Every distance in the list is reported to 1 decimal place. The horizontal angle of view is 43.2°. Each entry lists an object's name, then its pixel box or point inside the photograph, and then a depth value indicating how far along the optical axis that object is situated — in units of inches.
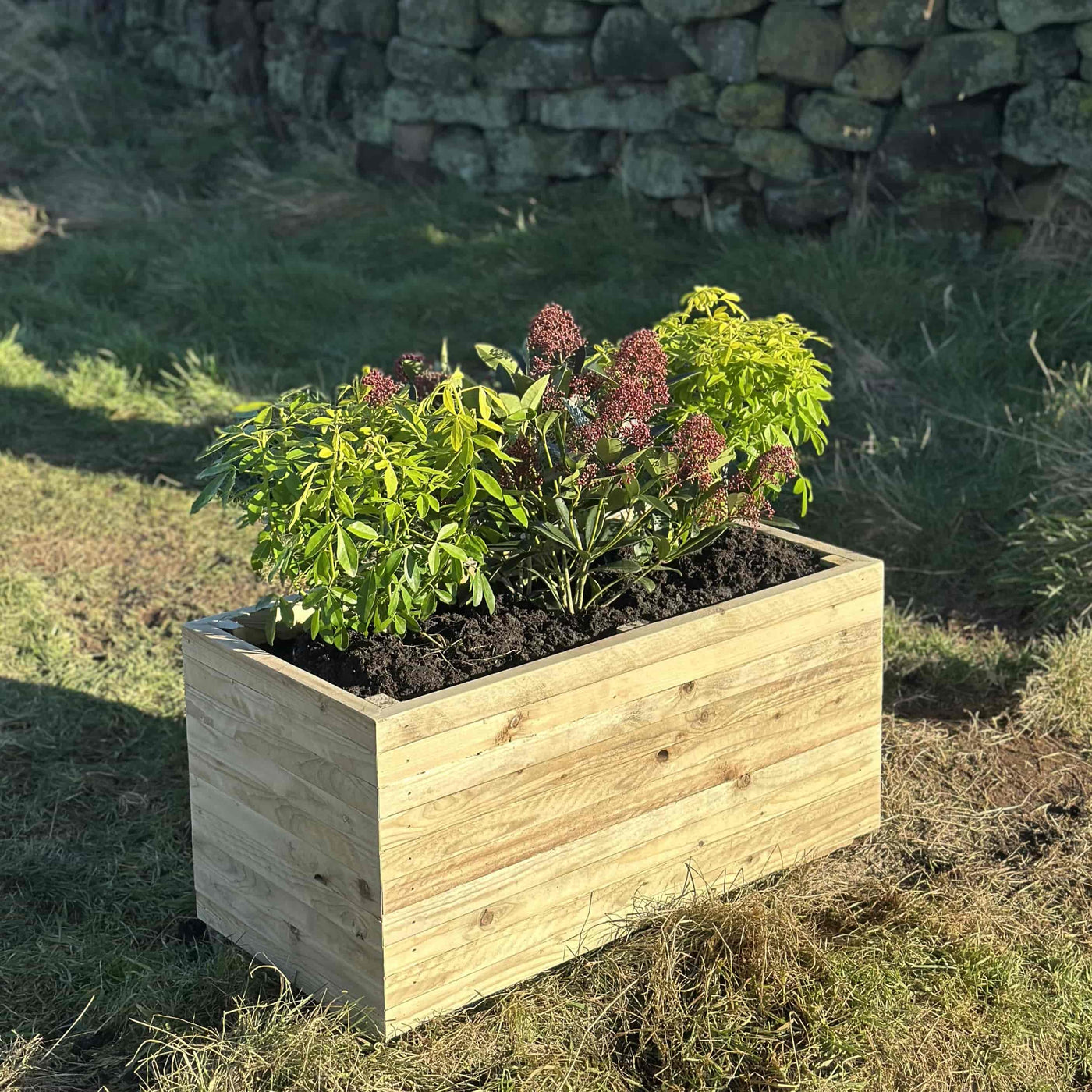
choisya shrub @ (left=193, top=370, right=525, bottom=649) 87.7
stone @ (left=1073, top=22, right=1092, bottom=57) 201.9
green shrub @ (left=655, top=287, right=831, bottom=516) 104.7
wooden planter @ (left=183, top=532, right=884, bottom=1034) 85.5
